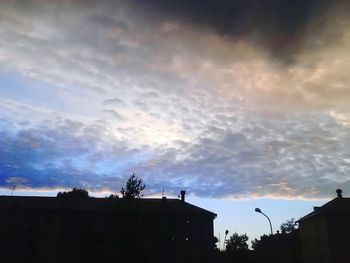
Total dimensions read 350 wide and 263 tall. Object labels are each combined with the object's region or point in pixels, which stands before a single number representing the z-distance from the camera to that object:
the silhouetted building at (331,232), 43.16
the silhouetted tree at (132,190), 29.86
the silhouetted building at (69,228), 41.94
